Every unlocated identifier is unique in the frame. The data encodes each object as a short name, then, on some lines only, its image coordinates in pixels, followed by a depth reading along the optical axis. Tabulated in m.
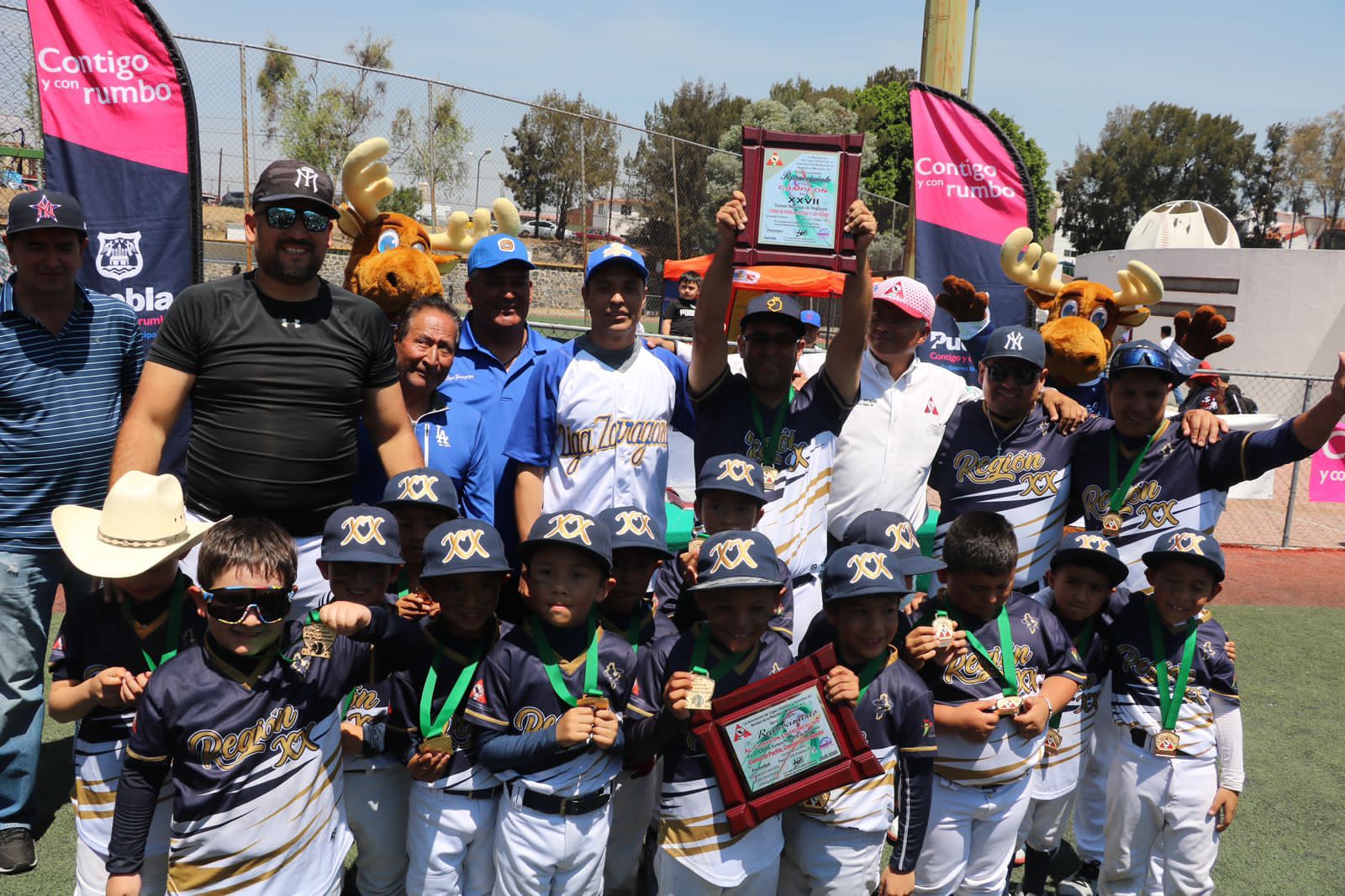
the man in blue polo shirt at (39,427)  4.00
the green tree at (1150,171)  57.59
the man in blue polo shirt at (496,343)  4.41
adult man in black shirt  3.39
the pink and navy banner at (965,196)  7.70
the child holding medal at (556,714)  3.07
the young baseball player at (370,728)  3.23
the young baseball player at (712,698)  3.09
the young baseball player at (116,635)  2.93
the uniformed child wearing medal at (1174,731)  3.68
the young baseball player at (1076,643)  3.79
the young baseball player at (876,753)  3.17
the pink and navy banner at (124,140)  6.07
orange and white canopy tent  15.88
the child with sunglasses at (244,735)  2.75
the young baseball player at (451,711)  3.11
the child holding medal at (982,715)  3.46
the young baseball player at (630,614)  3.42
